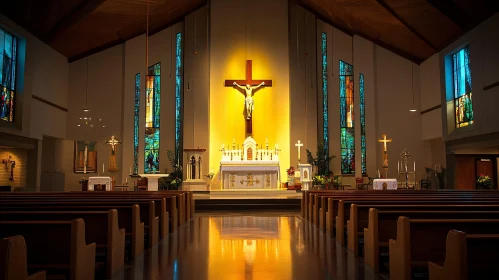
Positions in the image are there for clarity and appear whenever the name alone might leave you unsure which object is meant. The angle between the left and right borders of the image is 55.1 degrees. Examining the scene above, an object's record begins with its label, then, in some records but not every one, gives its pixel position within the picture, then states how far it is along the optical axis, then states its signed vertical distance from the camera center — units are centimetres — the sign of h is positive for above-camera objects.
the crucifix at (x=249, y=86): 1600 +326
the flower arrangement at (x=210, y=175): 1510 +25
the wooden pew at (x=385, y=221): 372 -34
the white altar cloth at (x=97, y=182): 1366 +4
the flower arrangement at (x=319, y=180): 1453 +7
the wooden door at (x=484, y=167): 1525 +46
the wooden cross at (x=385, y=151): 1512 +99
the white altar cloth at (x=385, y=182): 1393 -3
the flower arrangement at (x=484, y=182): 1345 -1
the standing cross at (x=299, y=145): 1529 +120
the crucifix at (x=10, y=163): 1364 +60
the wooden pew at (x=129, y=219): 442 -35
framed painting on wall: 1585 +92
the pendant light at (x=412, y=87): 1631 +323
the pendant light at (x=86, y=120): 1602 +213
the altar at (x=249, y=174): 1486 +28
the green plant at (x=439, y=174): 1470 +25
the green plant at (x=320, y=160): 1553 +73
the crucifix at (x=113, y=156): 1484 +87
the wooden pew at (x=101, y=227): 366 -36
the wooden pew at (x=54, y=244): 297 -38
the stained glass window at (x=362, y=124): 1628 +199
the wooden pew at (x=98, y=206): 450 -22
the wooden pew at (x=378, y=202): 518 -21
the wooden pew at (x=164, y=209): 610 -35
